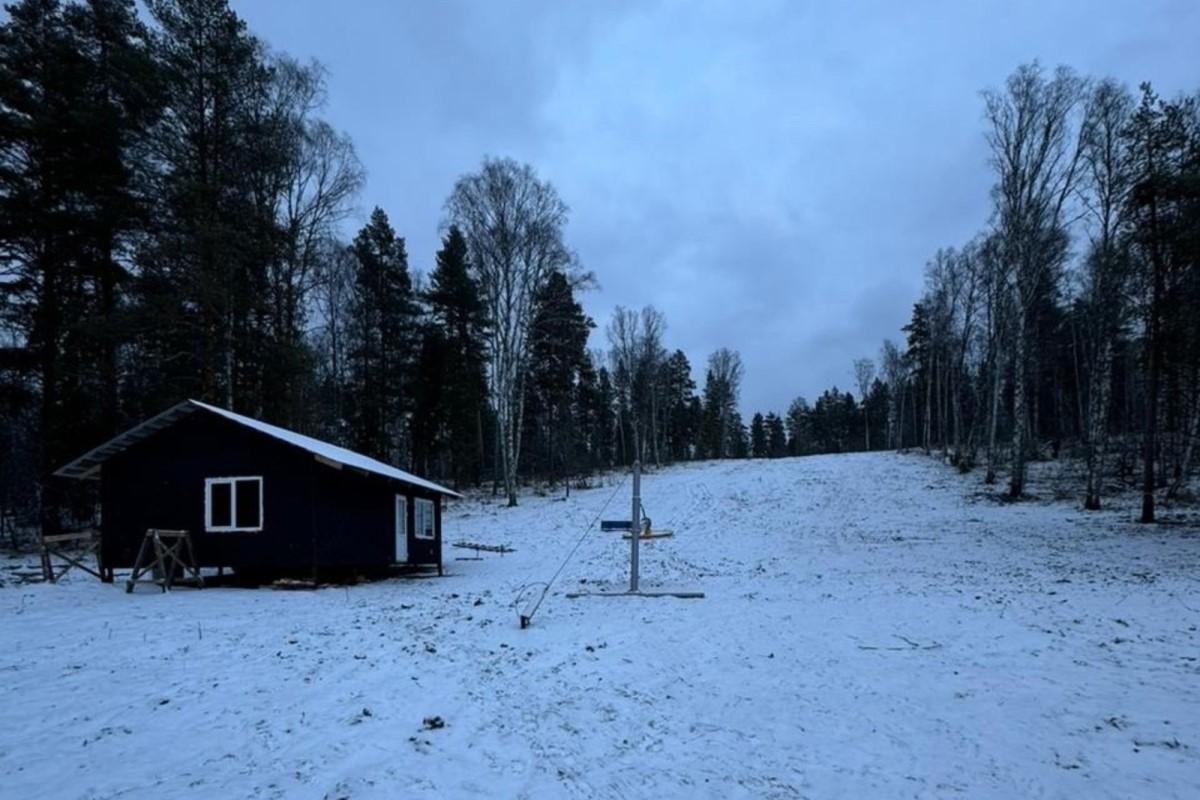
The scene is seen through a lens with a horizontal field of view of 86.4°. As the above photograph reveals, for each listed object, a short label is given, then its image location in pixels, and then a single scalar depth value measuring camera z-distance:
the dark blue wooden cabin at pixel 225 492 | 15.51
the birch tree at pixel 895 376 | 60.12
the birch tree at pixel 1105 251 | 20.98
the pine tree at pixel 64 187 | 20.30
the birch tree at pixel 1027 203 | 23.92
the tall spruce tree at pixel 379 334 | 34.97
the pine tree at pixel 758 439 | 94.69
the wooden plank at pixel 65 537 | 14.73
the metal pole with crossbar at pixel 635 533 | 13.60
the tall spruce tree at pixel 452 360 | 37.41
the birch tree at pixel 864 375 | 75.38
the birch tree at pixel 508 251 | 31.03
